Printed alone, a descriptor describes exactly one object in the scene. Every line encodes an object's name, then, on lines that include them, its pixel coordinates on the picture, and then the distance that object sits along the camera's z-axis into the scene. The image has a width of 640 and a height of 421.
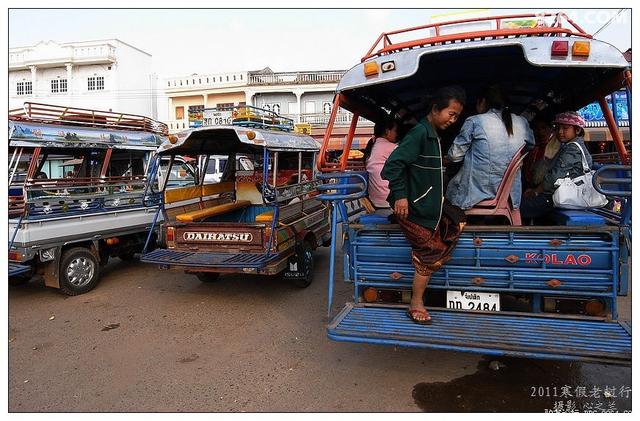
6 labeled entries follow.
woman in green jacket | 3.19
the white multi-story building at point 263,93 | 25.94
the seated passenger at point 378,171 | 4.40
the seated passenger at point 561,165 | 3.76
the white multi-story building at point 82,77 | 30.23
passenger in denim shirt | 3.33
